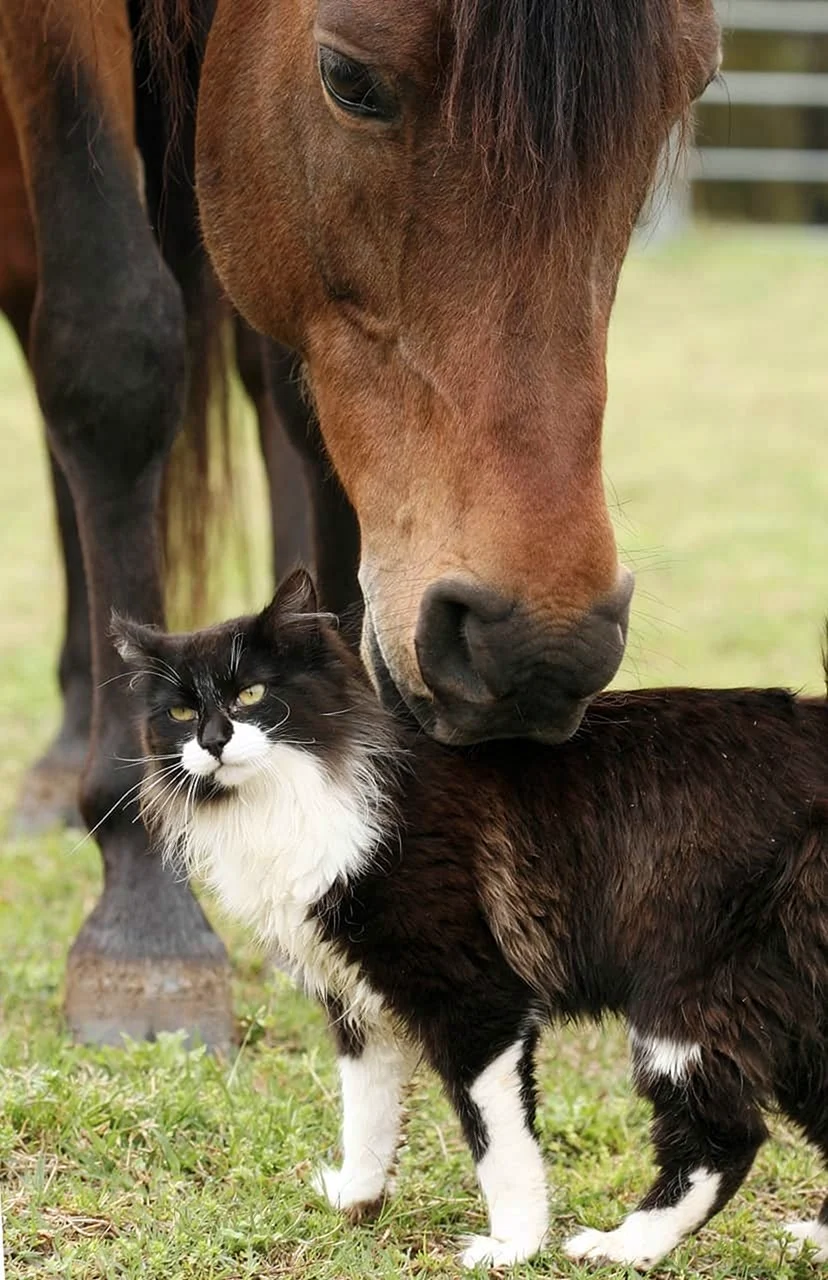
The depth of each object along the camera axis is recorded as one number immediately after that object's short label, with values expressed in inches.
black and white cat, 205.5
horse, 193.3
